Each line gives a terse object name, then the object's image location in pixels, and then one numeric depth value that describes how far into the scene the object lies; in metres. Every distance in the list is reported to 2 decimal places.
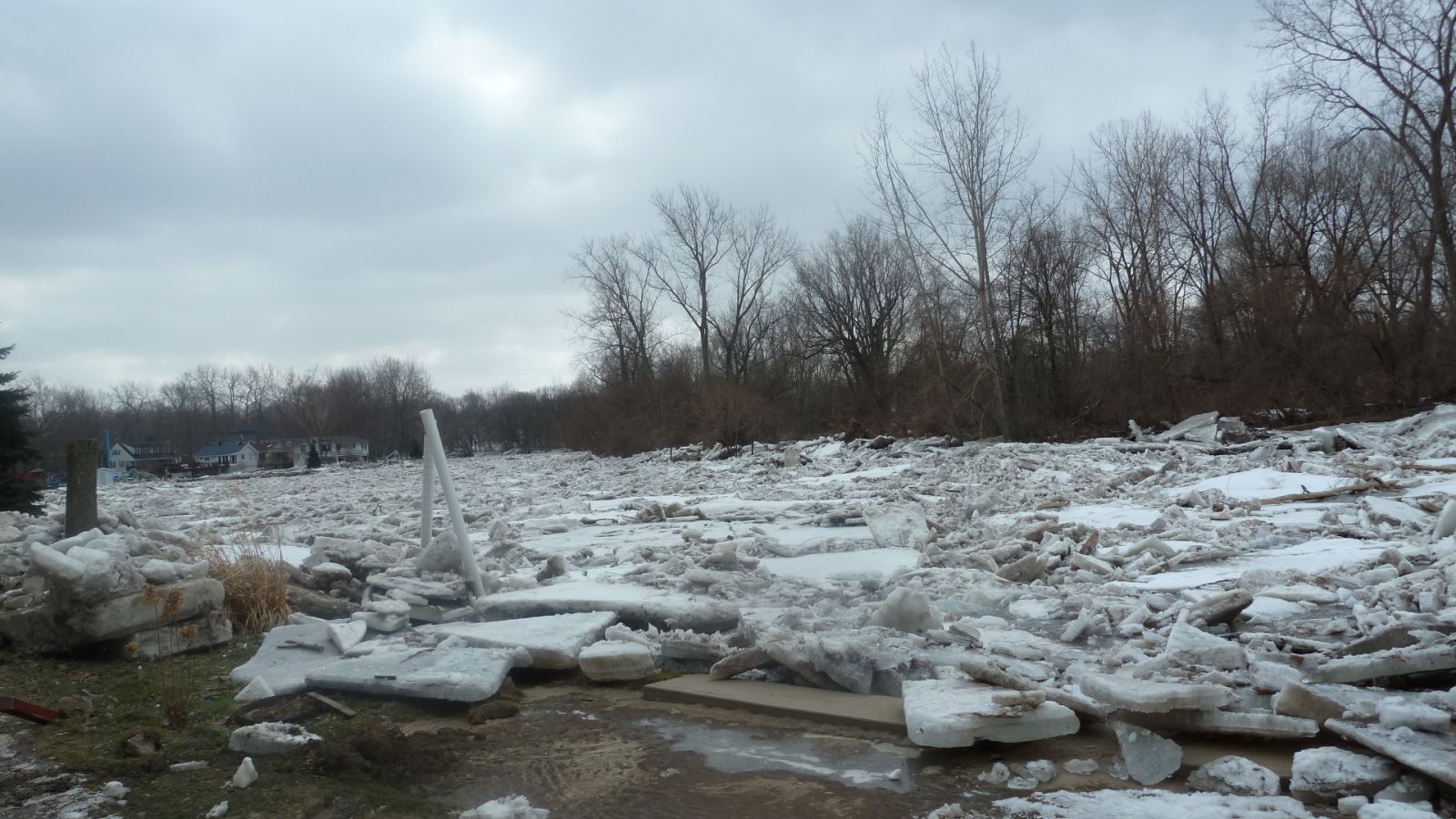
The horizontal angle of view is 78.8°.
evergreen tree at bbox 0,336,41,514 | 13.05
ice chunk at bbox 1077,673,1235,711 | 2.97
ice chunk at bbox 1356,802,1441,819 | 2.28
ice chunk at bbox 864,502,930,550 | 7.64
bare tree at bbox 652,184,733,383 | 41.53
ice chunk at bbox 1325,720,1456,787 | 2.43
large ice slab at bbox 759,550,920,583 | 6.46
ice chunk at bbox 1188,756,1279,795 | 2.61
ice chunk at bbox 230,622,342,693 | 4.13
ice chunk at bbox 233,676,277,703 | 3.90
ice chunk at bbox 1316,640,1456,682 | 3.14
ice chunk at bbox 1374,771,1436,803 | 2.44
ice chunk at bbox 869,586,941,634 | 4.59
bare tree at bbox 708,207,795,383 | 40.41
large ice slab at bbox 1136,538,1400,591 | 5.44
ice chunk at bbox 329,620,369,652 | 4.61
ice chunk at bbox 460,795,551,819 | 2.72
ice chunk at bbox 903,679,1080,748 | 3.02
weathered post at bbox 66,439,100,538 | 6.09
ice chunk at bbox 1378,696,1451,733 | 2.65
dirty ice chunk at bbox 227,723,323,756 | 3.27
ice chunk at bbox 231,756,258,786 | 2.96
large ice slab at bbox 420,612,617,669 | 4.43
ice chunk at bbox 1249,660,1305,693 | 3.33
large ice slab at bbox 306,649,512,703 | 3.90
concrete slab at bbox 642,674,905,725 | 3.44
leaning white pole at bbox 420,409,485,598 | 5.85
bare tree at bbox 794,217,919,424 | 32.91
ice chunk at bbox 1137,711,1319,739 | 2.86
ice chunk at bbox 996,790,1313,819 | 2.44
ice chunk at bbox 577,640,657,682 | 4.28
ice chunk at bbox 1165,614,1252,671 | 3.55
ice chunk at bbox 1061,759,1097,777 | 2.84
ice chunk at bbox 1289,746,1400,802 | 2.52
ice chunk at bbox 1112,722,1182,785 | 2.76
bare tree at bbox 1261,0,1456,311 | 16.45
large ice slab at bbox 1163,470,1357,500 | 8.37
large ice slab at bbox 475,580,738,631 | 4.99
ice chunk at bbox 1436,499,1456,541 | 5.35
